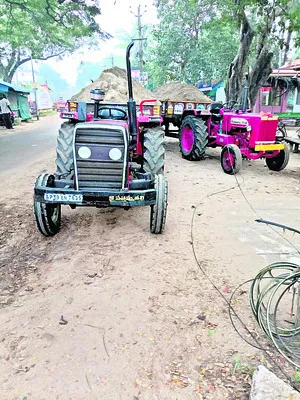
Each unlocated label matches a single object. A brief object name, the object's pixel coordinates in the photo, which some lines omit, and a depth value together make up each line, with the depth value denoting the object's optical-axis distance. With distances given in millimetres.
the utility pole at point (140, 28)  25141
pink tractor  7492
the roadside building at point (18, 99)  21061
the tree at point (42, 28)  15188
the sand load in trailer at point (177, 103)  9180
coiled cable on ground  2375
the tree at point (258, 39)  11406
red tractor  3881
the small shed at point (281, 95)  20078
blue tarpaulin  19141
